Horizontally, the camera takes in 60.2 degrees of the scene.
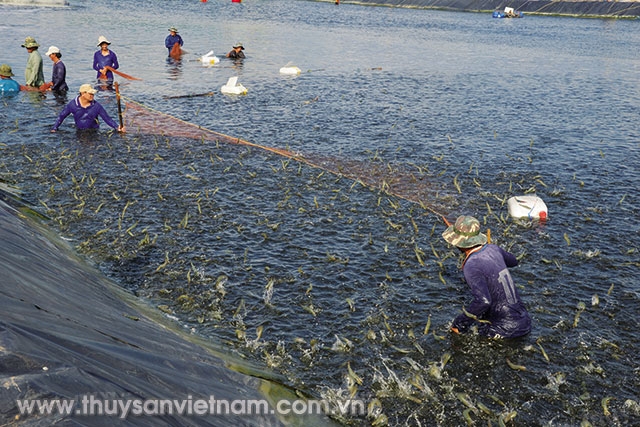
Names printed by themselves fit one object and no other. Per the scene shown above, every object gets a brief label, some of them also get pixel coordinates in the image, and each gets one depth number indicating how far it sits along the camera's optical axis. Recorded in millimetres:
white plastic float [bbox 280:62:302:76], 31688
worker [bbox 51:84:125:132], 18625
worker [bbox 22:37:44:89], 23766
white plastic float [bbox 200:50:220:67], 34094
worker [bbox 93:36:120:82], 26641
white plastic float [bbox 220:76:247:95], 26469
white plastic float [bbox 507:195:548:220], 13867
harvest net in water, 15477
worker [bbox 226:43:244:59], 35250
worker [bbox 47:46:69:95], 23825
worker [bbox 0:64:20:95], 23344
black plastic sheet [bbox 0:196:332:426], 4977
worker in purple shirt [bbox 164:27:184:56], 34375
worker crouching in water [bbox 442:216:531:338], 8609
